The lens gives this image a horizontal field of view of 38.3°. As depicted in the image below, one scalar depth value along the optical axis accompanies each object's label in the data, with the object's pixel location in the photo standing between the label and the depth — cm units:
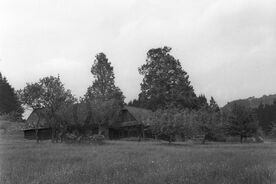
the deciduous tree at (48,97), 5119
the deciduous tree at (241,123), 6806
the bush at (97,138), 4346
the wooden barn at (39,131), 7244
